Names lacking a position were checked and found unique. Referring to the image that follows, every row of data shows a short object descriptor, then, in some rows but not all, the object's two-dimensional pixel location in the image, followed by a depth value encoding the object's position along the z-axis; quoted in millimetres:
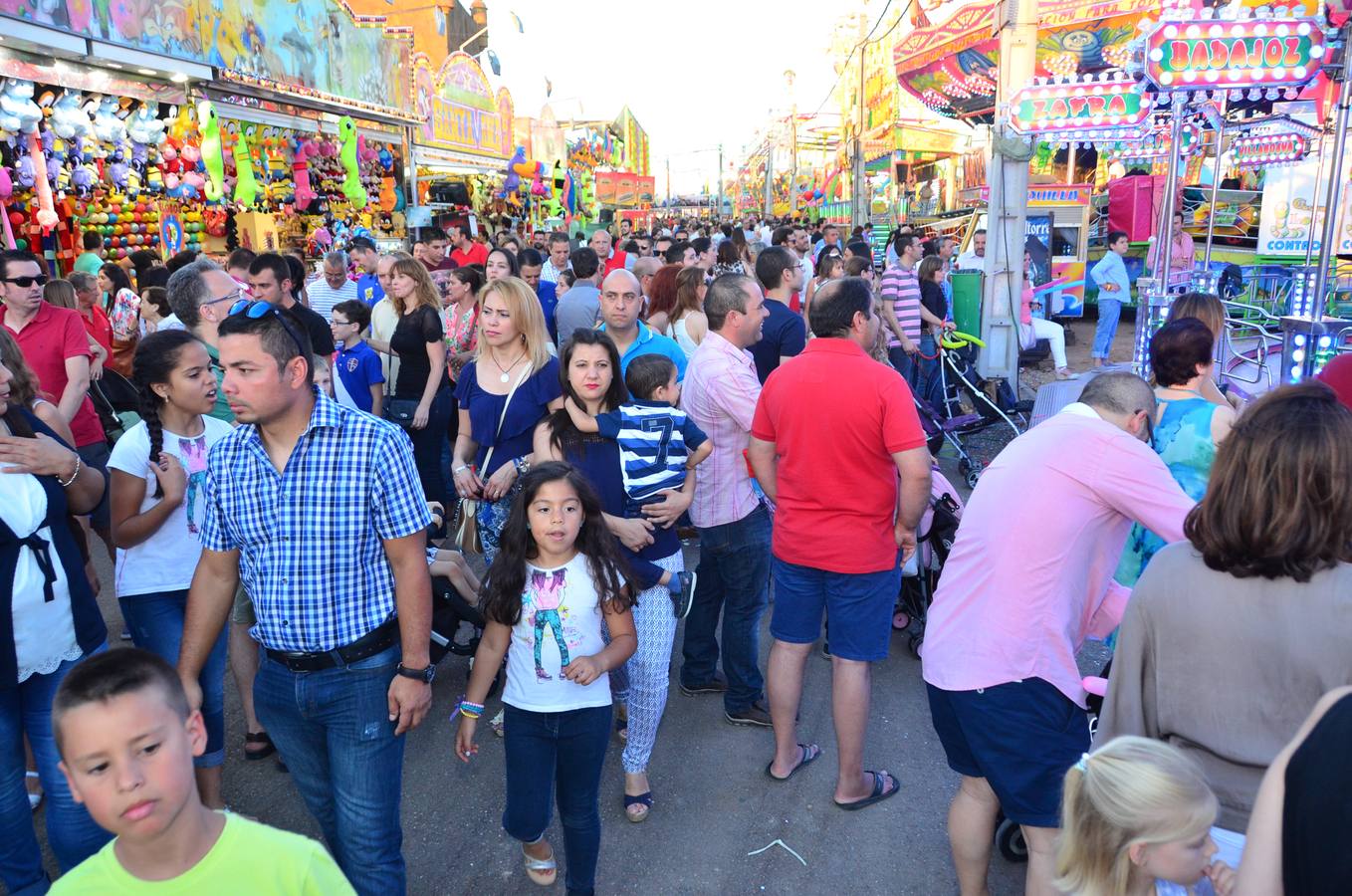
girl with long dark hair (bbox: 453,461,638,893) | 2590
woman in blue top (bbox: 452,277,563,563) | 3771
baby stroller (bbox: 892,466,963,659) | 4355
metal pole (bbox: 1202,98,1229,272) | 8570
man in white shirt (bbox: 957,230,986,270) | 12992
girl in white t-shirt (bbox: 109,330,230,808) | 2916
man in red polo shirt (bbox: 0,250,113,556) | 4242
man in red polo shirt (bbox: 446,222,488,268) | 10320
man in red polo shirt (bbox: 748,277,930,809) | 3080
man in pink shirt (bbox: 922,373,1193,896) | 2287
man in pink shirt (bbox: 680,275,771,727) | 3777
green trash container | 11008
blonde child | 1620
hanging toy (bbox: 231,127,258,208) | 11023
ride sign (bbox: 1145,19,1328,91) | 6113
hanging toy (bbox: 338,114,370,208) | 13336
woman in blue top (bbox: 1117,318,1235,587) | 3193
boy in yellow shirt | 1487
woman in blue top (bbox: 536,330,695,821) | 3213
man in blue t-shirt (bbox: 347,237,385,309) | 7332
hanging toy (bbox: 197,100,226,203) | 10266
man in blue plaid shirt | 2244
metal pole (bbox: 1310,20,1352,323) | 5820
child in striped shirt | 3227
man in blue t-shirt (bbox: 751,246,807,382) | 5289
